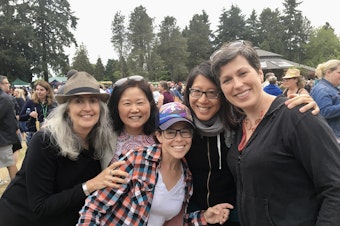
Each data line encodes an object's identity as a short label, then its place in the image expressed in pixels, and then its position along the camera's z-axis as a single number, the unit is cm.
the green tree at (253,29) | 7636
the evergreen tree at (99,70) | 6669
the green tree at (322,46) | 5619
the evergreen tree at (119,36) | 6669
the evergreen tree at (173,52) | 6071
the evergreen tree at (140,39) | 5866
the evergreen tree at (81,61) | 5531
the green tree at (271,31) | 6619
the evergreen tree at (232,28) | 7738
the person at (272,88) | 770
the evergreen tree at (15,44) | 4116
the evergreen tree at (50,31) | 4566
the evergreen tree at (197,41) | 6825
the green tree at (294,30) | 6638
